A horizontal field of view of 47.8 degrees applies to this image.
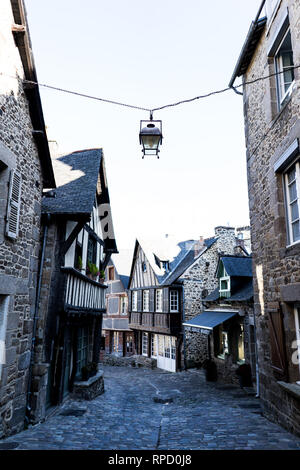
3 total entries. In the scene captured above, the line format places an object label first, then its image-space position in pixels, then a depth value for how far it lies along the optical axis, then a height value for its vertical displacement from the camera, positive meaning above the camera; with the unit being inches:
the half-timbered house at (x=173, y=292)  661.3 +43.1
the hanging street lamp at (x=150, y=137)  199.5 +101.8
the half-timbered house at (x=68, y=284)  283.4 +27.0
